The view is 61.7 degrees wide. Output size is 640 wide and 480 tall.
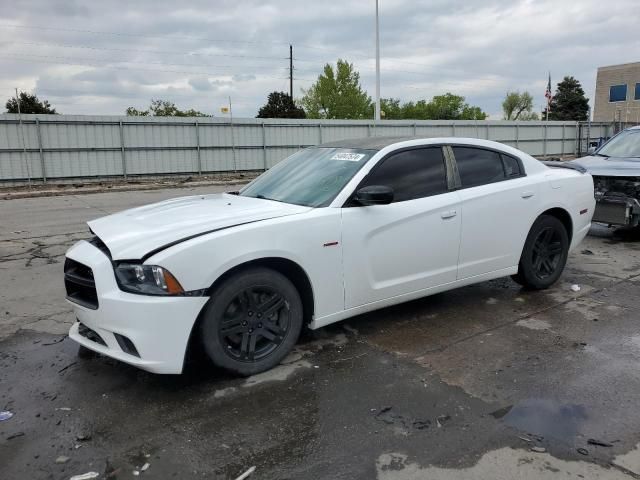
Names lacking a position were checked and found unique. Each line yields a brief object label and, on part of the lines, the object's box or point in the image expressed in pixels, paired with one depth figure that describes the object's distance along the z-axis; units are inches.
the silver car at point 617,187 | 305.0
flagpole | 2050.0
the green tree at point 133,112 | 2688.5
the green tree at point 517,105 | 3710.6
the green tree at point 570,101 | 2901.1
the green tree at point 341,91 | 2258.9
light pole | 1106.2
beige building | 2214.6
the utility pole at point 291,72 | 2141.5
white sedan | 129.6
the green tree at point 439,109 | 3535.9
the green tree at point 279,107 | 2178.2
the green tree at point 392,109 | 3376.0
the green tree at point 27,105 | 1984.5
